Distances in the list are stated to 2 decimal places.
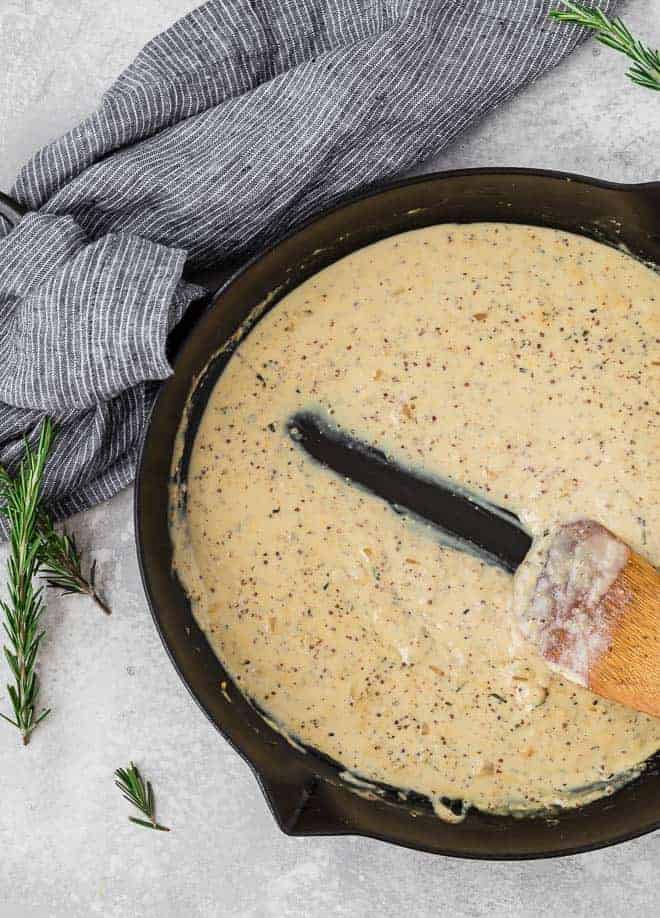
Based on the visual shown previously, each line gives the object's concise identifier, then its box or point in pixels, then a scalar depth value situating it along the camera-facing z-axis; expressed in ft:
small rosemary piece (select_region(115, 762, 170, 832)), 2.82
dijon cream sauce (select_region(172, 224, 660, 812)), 2.73
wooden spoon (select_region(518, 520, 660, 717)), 2.60
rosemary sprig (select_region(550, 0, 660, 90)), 2.48
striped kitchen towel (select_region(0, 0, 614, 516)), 2.64
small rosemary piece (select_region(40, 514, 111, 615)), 2.77
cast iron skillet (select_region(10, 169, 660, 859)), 2.68
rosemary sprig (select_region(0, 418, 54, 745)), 2.69
